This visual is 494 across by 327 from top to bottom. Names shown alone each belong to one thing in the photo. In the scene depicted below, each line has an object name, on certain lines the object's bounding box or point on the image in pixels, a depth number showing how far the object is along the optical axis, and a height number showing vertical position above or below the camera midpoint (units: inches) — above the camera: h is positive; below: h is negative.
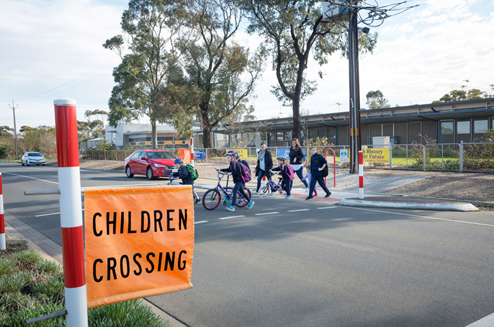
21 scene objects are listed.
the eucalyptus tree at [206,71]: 1299.2 +261.8
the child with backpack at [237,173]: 401.7 -26.6
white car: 1592.2 -20.6
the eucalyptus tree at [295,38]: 924.6 +273.4
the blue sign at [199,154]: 1221.1 -18.1
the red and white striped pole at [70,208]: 92.1 -13.1
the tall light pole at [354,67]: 721.0 +142.2
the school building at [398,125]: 1317.7 +74.5
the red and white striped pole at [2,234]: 239.1 -48.5
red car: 795.4 -28.8
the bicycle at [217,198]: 415.5 -54.4
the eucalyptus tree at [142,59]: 1312.7 +308.6
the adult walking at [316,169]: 486.0 -30.6
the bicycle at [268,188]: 533.6 -57.7
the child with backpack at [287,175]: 516.7 -39.0
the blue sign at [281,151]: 933.2 -14.1
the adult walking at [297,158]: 569.0 -18.8
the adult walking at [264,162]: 527.2 -21.3
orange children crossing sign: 101.6 -25.2
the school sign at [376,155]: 789.2 -25.9
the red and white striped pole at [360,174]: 474.3 -37.8
